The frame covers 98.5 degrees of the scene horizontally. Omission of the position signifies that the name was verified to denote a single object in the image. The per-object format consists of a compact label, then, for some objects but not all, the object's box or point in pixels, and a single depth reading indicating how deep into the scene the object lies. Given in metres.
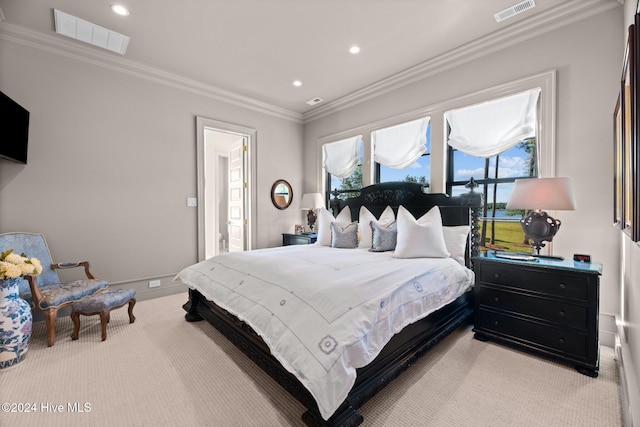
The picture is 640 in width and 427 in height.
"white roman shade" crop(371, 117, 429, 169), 3.78
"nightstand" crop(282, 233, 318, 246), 4.54
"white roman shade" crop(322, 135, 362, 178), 4.64
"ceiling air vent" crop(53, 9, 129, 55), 2.67
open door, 4.88
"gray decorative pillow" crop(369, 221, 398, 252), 3.17
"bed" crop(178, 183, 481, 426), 1.45
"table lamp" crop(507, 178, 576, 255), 2.17
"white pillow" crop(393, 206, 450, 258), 2.72
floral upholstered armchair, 2.37
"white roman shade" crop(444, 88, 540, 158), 2.87
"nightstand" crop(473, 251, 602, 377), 2.00
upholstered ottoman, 2.47
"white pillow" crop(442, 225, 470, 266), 2.87
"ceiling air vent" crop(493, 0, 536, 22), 2.50
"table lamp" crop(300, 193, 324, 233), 4.82
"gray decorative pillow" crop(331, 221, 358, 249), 3.51
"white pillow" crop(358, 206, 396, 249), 3.53
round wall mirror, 5.04
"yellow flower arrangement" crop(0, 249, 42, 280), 2.02
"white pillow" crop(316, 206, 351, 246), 3.73
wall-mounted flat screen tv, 2.43
